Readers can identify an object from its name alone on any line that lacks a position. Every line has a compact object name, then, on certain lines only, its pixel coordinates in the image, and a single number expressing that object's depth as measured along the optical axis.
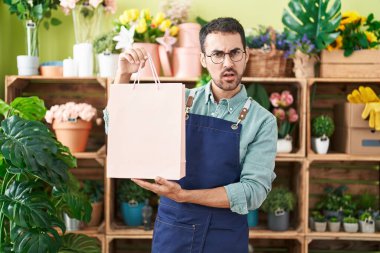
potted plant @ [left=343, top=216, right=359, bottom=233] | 2.88
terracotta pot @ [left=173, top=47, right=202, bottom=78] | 2.86
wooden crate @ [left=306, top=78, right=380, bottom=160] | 3.20
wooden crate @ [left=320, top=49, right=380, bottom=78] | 2.83
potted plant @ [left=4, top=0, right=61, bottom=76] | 2.80
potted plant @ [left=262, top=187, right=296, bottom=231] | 2.87
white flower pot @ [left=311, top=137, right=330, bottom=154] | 2.87
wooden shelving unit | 2.83
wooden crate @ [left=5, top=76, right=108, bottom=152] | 3.20
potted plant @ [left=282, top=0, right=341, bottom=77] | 2.72
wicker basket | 2.81
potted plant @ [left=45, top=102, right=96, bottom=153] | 2.79
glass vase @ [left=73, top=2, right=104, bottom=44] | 3.02
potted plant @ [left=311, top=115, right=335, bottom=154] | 2.88
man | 1.53
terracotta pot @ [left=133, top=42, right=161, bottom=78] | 2.84
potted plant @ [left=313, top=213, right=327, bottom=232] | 2.90
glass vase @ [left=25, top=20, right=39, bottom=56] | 2.87
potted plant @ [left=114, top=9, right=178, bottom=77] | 2.81
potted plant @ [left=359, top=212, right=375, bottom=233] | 2.89
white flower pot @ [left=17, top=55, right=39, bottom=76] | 2.83
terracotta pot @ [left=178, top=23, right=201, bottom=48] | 2.88
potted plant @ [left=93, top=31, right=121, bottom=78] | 2.82
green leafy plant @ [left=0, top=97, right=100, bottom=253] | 1.99
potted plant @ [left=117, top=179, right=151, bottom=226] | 2.91
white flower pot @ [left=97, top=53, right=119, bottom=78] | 2.82
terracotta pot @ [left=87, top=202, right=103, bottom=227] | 2.90
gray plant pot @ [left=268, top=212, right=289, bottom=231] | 2.88
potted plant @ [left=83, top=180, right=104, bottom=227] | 2.91
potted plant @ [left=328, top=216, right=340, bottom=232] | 2.90
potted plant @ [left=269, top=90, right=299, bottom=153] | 2.87
